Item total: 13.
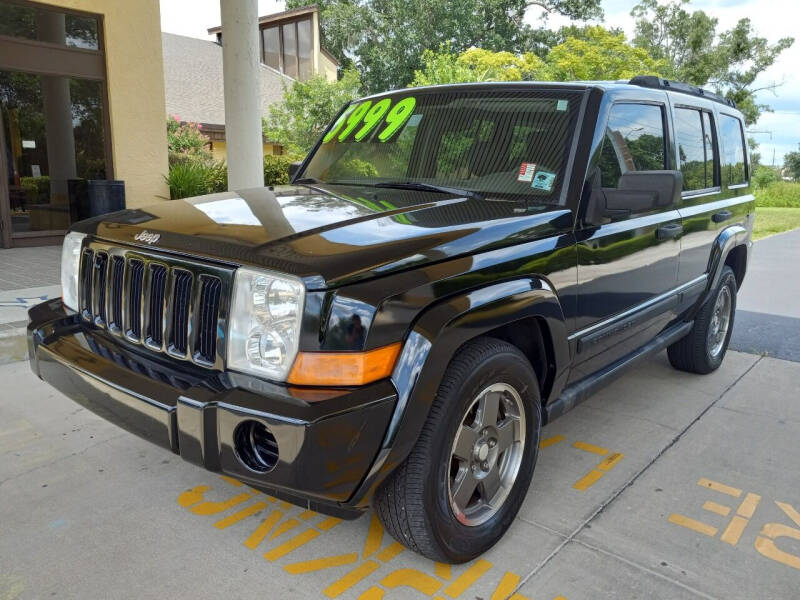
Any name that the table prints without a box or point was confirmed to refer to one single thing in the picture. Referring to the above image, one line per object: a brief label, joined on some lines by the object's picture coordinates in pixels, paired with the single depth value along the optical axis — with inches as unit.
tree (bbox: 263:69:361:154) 856.3
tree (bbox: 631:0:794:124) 1262.3
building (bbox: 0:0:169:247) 382.6
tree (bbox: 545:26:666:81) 741.9
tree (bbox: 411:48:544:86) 761.0
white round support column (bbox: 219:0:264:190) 294.7
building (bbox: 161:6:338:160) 912.3
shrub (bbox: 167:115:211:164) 637.3
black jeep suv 77.7
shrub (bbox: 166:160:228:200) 427.2
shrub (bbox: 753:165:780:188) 1391.5
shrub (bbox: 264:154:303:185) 557.0
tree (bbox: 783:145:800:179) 2544.3
